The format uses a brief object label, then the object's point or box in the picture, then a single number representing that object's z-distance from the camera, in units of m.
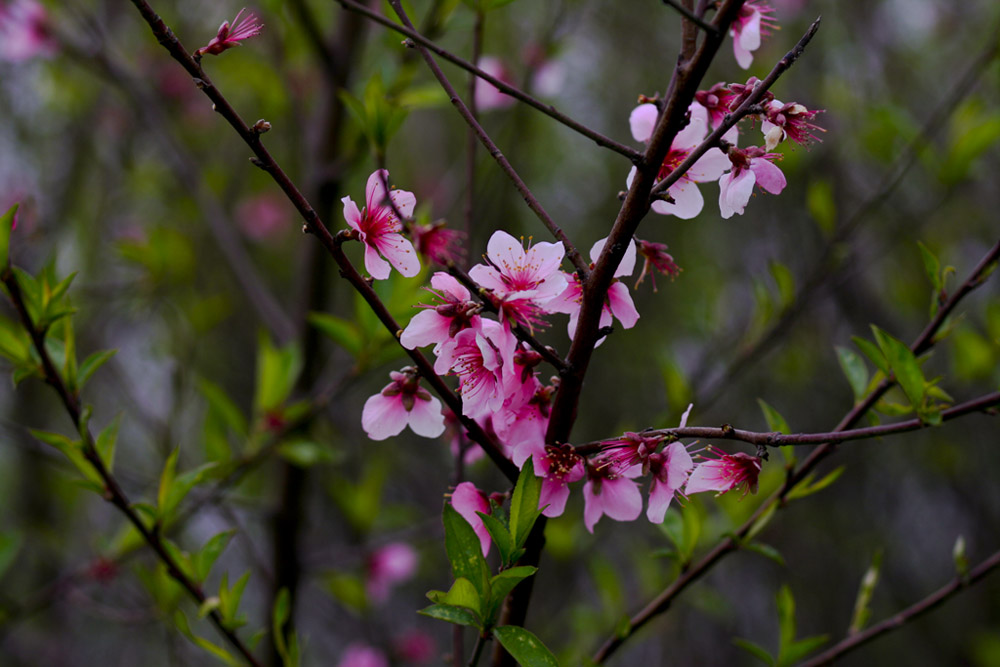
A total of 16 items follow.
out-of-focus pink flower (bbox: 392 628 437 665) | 2.31
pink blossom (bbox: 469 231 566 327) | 1.08
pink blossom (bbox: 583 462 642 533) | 1.11
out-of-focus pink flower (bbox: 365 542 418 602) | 1.95
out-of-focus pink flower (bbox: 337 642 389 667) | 1.87
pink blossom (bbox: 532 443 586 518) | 1.08
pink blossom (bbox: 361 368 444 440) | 1.12
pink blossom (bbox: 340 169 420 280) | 1.10
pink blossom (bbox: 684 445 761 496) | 1.09
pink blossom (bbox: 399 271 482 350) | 1.08
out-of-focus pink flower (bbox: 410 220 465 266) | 1.08
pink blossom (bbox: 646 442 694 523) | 1.09
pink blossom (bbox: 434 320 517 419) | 1.07
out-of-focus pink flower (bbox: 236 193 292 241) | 3.18
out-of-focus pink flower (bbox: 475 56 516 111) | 1.77
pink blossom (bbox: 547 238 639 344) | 1.09
